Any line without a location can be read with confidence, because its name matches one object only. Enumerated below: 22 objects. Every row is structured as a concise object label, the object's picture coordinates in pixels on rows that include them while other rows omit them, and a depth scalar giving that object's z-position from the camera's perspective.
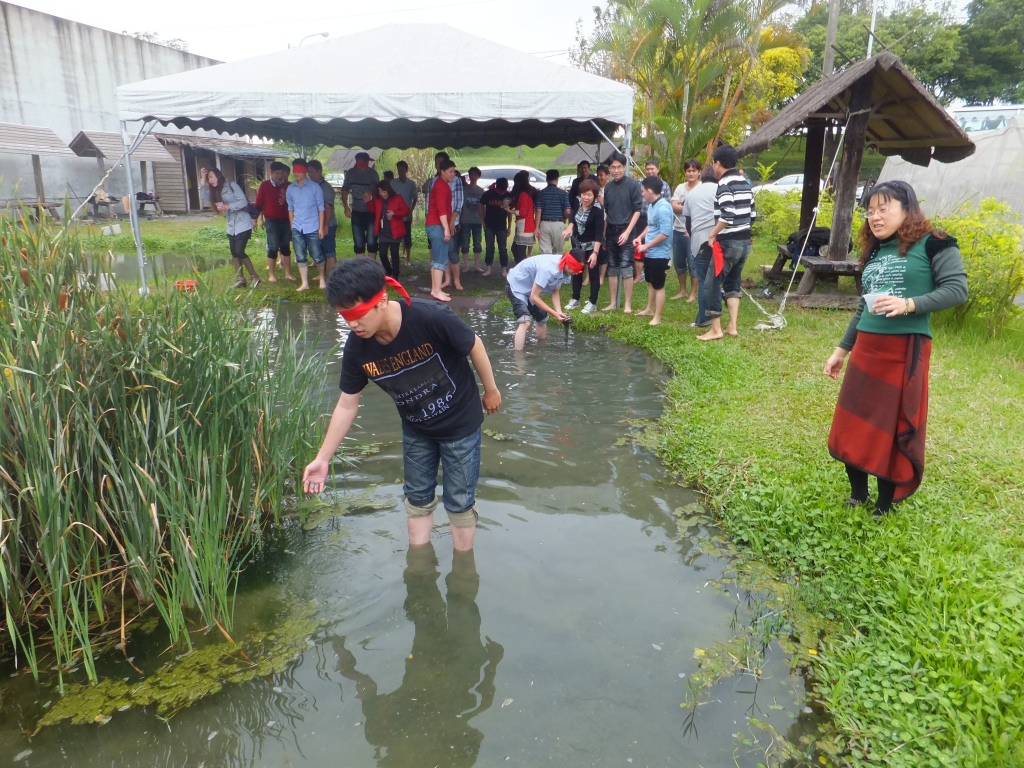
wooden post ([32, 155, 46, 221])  19.69
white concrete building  21.31
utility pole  15.95
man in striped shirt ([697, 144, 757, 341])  7.14
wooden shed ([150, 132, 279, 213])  26.19
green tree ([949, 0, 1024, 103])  35.62
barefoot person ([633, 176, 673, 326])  8.35
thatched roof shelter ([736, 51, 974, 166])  8.34
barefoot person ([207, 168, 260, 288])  10.73
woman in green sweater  3.26
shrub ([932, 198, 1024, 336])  7.23
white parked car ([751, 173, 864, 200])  23.82
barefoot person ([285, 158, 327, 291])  10.65
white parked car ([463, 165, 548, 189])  24.91
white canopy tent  9.16
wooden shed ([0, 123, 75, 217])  19.08
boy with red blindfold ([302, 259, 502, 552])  2.88
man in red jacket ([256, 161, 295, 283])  11.02
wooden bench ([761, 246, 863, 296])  9.05
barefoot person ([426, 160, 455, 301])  10.20
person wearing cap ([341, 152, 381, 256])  11.53
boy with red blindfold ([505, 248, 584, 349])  7.59
